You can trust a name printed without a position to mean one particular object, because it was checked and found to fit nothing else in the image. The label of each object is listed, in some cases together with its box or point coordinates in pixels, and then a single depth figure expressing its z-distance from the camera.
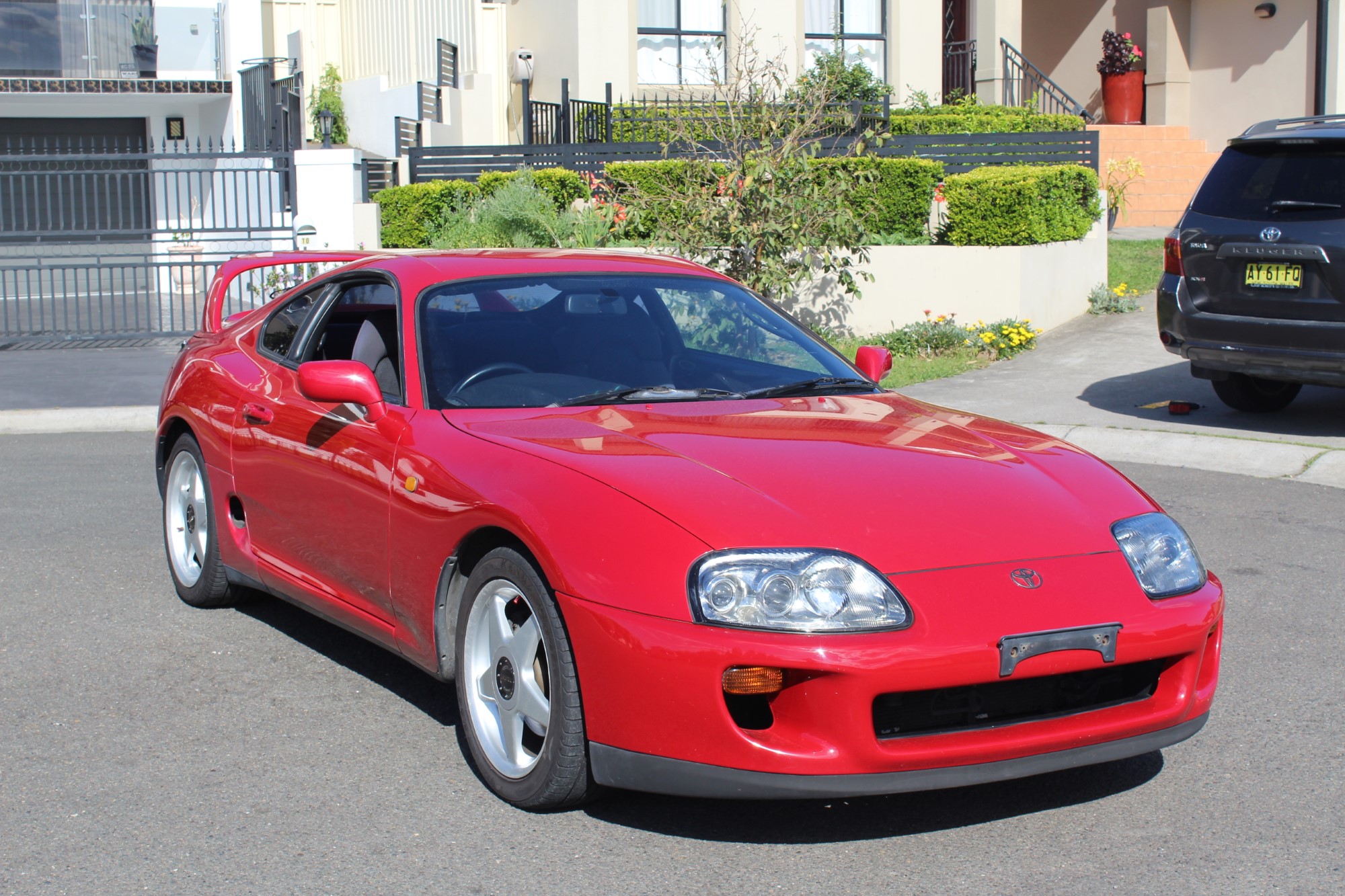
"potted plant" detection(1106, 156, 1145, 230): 18.94
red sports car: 3.36
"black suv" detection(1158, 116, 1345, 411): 8.62
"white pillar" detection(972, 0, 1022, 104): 22.05
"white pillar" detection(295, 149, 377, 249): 18.98
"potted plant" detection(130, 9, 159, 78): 23.30
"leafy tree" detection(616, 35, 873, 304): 12.77
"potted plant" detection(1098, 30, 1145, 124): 22.52
